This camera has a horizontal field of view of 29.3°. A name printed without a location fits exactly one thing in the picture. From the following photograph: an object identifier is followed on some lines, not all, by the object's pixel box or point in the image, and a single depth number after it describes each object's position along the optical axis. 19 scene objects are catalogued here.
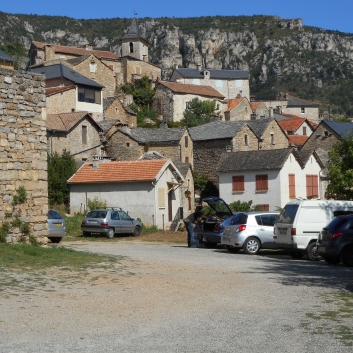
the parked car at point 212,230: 27.42
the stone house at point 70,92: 66.88
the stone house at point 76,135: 54.09
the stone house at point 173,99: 92.12
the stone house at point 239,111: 93.50
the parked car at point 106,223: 33.12
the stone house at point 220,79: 118.75
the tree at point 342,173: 32.78
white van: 21.64
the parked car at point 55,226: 26.92
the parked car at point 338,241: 19.66
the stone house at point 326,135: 64.75
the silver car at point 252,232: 24.05
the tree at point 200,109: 88.21
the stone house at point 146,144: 56.03
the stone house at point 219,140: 59.19
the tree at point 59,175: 46.03
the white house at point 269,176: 50.88
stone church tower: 116.44
